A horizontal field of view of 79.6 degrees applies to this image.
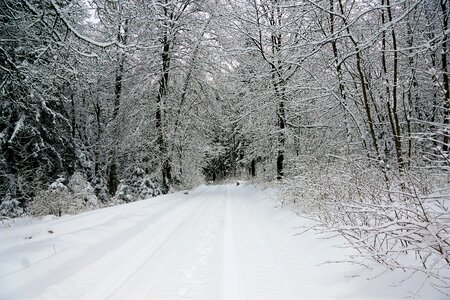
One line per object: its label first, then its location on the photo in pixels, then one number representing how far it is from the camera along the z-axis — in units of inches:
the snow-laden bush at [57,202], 363.3
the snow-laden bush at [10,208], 431.8
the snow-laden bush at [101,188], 724.7
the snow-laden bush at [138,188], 591.1
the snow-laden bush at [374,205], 93.0
